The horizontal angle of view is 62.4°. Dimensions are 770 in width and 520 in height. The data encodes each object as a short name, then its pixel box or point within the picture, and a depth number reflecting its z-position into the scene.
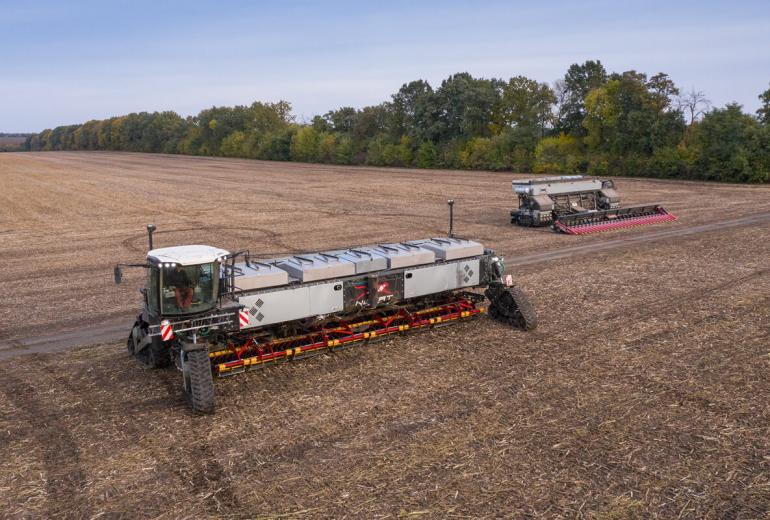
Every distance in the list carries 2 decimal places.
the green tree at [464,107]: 85.81
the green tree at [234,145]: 129.14
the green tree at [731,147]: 56.09
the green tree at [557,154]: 71.29
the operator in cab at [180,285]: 12.53
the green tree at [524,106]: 78.75
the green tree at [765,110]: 59.88
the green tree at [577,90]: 73.25
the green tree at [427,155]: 89.88
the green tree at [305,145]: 108.91
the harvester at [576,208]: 34.59
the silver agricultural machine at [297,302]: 12.73
